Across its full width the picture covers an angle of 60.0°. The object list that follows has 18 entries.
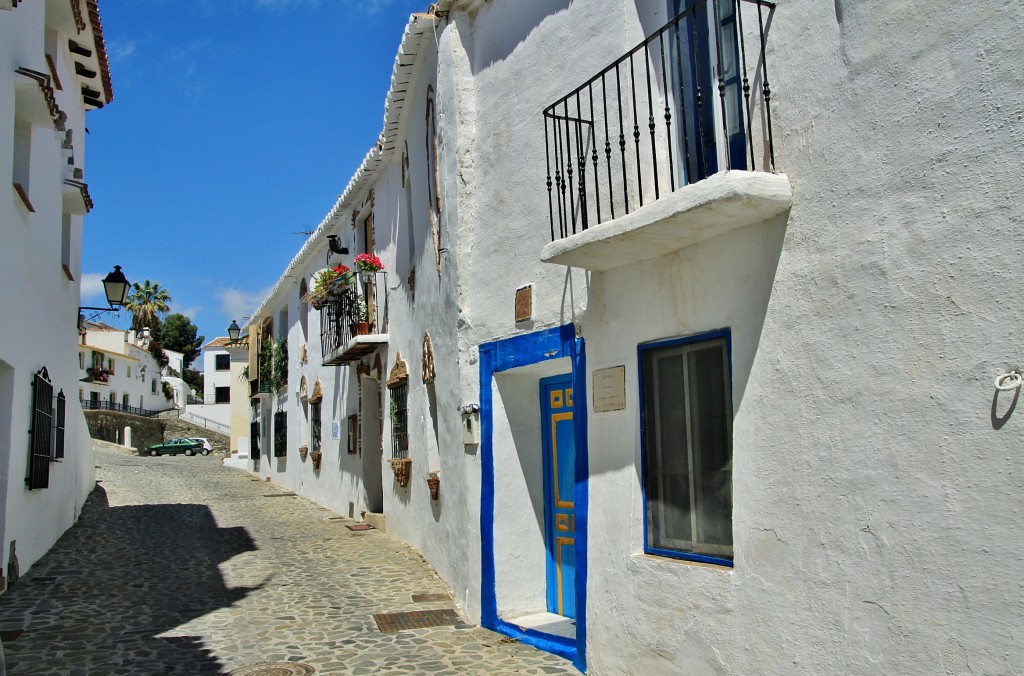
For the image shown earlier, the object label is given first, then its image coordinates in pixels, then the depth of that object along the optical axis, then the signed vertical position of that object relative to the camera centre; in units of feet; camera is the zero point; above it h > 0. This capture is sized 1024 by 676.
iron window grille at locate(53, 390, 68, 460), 37.85 +1.35
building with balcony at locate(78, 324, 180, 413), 183.01 +19.64
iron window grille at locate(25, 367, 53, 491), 31.83 +1.08
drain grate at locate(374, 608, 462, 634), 26.24 -5.15
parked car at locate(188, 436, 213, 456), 160.15 +1.86
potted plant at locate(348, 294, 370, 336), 45.03 +6.83
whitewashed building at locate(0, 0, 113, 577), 28.50 +8.55
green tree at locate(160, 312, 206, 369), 241.35 +32.94
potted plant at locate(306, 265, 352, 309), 46.73 +9.01
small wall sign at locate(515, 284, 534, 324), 24.13 +3.87
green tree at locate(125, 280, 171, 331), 228.43 +39.53
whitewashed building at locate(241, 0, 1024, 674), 12.53 +2.02
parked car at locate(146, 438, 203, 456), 152.46 +1.67
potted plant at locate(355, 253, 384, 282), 43.80 +9.09
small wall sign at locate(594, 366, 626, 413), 20.12 +1.22
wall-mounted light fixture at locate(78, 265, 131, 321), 43.42 +8.44
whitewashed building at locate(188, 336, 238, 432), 202.80 +16.82
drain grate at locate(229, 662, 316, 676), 21.57 -5.26
